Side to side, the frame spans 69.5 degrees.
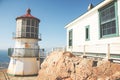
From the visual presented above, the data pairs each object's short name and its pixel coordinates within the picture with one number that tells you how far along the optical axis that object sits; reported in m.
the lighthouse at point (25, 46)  14.10
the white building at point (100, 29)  5.83
